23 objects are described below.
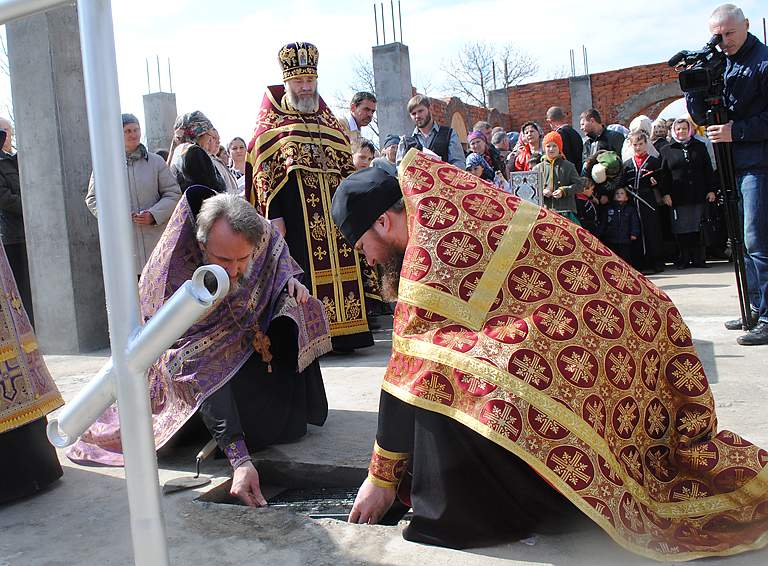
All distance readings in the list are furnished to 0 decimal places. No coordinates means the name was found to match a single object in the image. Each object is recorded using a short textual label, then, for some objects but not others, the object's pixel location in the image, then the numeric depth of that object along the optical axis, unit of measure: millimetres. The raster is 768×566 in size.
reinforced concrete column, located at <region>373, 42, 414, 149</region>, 12172
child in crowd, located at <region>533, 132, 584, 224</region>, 8570
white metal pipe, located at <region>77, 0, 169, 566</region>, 1103
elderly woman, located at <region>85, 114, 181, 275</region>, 6148
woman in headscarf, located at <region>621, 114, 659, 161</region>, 9773
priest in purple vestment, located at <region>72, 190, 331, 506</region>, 3369
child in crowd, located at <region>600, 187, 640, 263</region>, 9586
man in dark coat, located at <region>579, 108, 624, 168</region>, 9625
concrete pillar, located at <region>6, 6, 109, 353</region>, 6949
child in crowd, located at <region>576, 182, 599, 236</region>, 9617
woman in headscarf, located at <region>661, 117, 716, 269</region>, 9453
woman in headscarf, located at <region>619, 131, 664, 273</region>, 9594
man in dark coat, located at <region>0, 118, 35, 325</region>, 7453
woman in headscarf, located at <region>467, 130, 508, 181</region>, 8906
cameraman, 5238
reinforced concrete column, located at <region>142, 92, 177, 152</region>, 18406
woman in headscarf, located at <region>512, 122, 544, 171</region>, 9000
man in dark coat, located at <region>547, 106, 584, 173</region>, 9477
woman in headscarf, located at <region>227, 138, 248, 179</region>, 8781
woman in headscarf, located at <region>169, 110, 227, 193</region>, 5777
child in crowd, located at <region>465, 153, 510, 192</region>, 8258
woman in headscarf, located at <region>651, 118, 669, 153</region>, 10516
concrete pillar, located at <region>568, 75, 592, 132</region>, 23750
